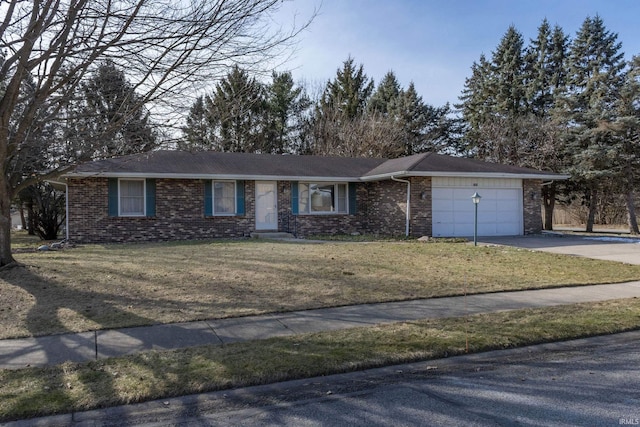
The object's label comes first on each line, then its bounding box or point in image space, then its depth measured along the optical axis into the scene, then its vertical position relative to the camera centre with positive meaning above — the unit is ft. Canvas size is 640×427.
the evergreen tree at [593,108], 77.05 +19.05
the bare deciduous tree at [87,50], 20.43 +8.09
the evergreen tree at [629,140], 75.08 +12.19
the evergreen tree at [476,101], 115.85 +30.70
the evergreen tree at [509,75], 113.29 +36.10
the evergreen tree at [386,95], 125.08 +34.58
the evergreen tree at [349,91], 118.52 +34.59
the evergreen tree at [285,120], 108.68 +23.92
